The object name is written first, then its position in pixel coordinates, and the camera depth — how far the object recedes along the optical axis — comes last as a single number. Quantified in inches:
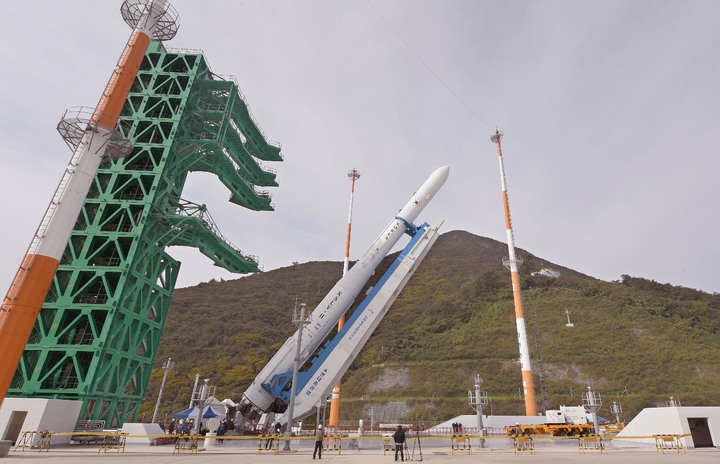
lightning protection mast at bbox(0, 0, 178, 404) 528.4
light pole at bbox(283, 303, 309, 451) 636.7
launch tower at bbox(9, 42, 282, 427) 823.1
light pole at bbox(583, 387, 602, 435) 848.2
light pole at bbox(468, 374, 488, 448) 884.0
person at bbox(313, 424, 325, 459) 528.7
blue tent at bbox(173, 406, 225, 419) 946.7
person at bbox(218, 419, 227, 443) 709.0
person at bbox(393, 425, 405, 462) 509.5
